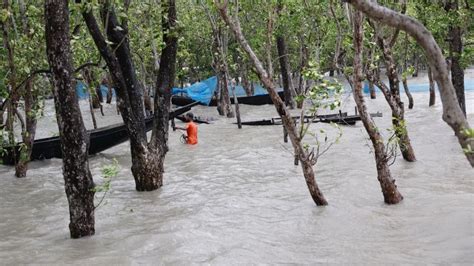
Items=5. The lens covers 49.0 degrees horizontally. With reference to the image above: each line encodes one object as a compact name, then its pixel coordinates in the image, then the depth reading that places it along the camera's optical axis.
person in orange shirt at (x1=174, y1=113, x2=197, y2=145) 14.43
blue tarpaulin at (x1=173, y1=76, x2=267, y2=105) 23.61
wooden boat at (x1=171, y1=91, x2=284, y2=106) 24.09
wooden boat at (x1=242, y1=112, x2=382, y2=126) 15.62
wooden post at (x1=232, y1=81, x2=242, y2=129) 17.23
